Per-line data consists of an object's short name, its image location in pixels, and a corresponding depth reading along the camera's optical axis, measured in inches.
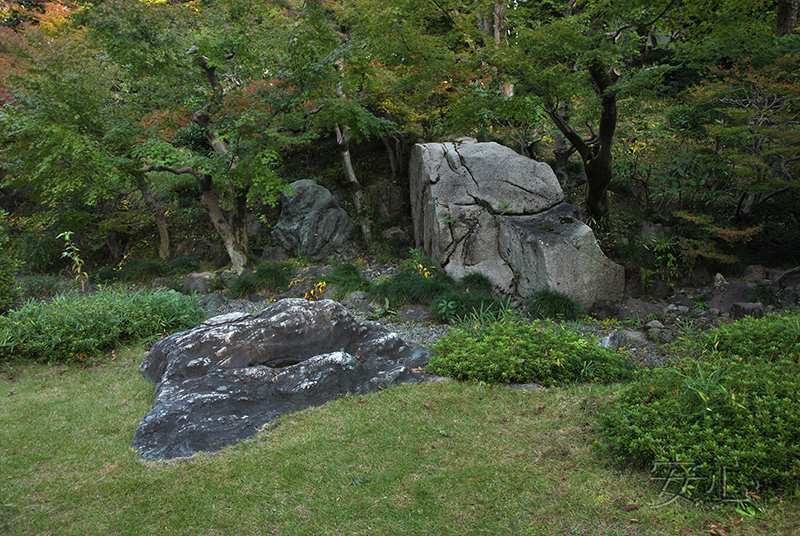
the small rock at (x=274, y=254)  437.7
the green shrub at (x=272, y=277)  359.9
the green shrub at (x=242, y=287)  354.3
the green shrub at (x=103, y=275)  417.3
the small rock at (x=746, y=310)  235.8
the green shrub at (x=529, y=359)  177.0
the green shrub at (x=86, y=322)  227.5
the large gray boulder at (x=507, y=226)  283.3
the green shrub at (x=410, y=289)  292.8
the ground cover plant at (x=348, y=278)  333.1
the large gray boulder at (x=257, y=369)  151.5
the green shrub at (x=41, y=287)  372.5
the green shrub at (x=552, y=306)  267.0
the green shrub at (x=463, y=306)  258.5
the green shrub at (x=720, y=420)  105.7
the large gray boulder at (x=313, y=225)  437.1
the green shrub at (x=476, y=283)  305.7
